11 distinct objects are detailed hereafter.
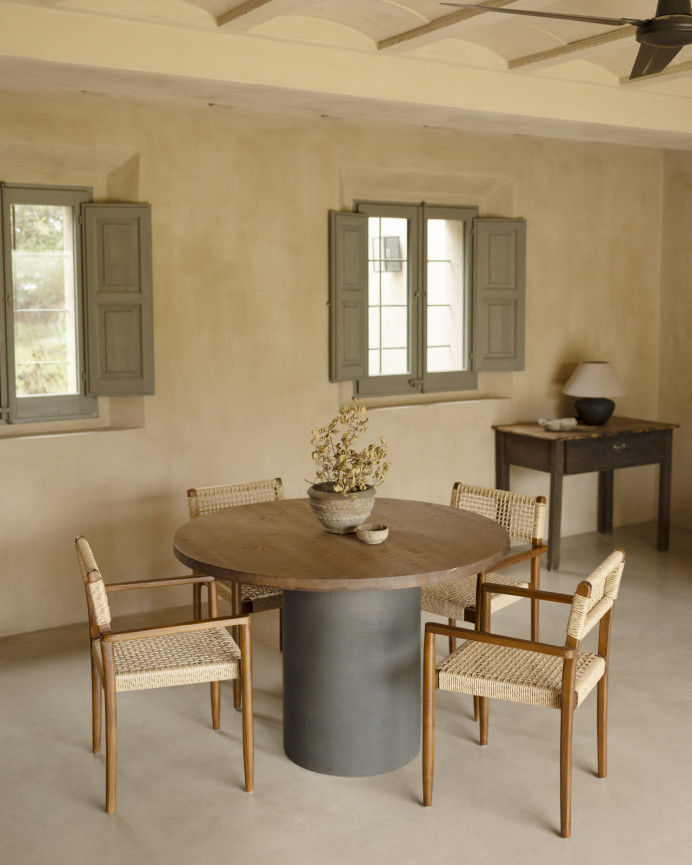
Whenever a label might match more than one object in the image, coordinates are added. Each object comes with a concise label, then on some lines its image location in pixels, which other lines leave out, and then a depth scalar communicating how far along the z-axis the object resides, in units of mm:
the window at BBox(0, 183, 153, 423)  5164
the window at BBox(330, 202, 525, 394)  5938
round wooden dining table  3398
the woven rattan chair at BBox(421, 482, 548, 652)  3957
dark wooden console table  6102
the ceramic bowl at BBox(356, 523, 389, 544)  3574
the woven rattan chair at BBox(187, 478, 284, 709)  4086
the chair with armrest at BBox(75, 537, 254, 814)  3238
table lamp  6504
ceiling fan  3131
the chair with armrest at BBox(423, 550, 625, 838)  3090
